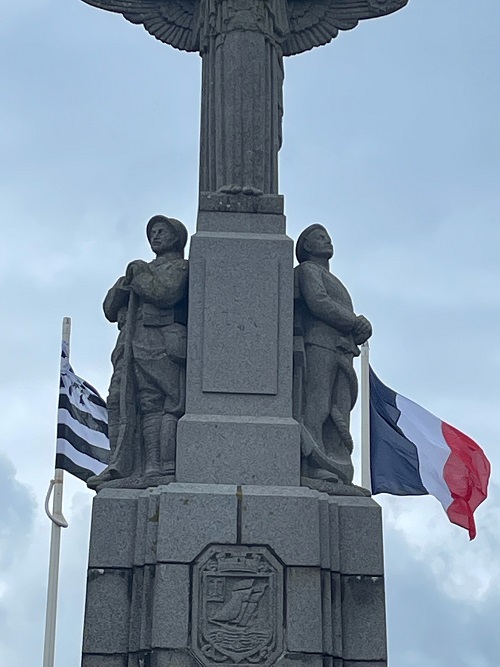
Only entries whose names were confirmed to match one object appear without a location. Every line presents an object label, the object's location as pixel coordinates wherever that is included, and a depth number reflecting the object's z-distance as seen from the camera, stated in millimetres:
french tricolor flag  23312
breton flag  22641
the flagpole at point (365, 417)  22891
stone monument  15680
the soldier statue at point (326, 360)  17219
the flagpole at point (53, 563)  21655
